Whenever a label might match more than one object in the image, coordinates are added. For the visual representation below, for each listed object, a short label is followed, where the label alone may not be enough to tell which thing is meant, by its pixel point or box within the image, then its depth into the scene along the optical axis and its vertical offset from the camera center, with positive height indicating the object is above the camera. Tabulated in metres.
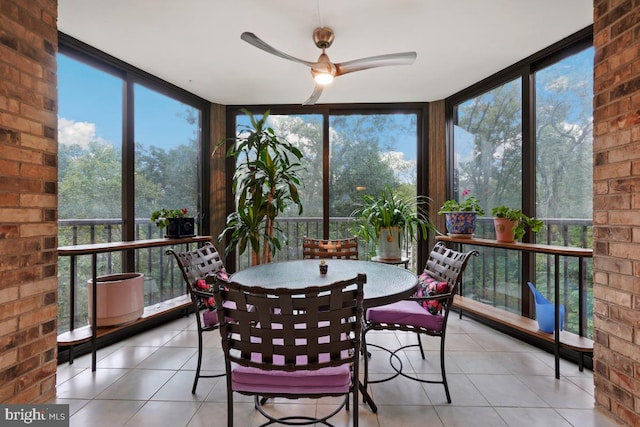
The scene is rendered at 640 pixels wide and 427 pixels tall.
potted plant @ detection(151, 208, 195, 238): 2.93 -0.07
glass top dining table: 1.55 -0.40
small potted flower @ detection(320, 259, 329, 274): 1.95 -0.36
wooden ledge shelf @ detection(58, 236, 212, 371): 2.14 -0.76
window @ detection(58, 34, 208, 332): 2.55 +0.53
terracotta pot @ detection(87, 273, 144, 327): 2.34 -0.69
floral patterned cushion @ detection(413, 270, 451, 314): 1.94 -0.52
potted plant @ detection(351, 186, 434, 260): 3.29 -0.13
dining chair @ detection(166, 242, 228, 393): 1.93 -0.45
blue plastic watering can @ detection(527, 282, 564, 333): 2.31 -0.78
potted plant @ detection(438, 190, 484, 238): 3.02 -0.03
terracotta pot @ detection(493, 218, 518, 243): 2.65 -0.14
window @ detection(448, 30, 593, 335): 2.43 +0.50
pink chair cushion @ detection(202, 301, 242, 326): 2.00 -0.70
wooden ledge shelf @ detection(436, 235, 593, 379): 2.10 -0.92
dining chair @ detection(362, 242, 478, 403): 1.87 -0.65
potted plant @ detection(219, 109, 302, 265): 3.33 +0.25
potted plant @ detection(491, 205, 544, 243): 2.59 -0.08
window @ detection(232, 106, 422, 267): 3.90 +0.79
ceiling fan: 1.95 +1.03
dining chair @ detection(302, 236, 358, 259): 2.93 -0.35
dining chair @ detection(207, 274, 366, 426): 1.14 -0.51
